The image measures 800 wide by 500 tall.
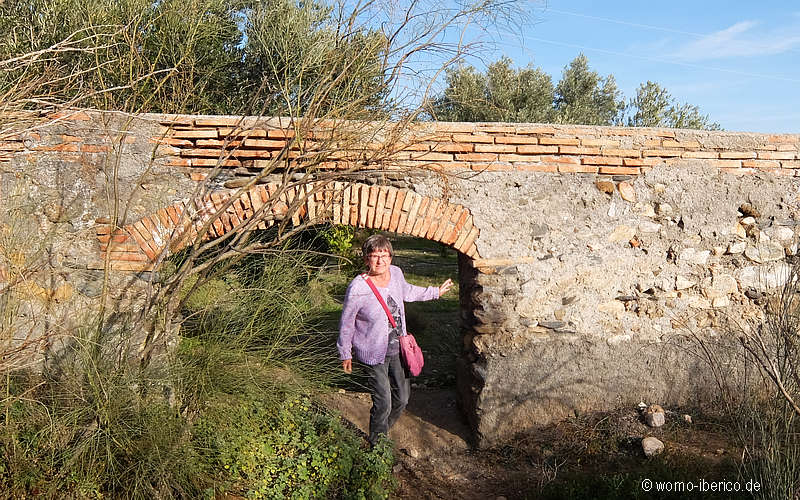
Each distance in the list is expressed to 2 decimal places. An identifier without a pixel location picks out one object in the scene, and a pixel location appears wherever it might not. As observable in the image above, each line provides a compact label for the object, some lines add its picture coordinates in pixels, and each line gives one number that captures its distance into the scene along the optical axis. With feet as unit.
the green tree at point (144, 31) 25.58
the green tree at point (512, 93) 36.04
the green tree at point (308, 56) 14.38
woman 13.78
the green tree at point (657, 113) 42.91
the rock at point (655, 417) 15.24
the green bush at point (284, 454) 12.21
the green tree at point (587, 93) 44.70
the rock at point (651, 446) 14.15
